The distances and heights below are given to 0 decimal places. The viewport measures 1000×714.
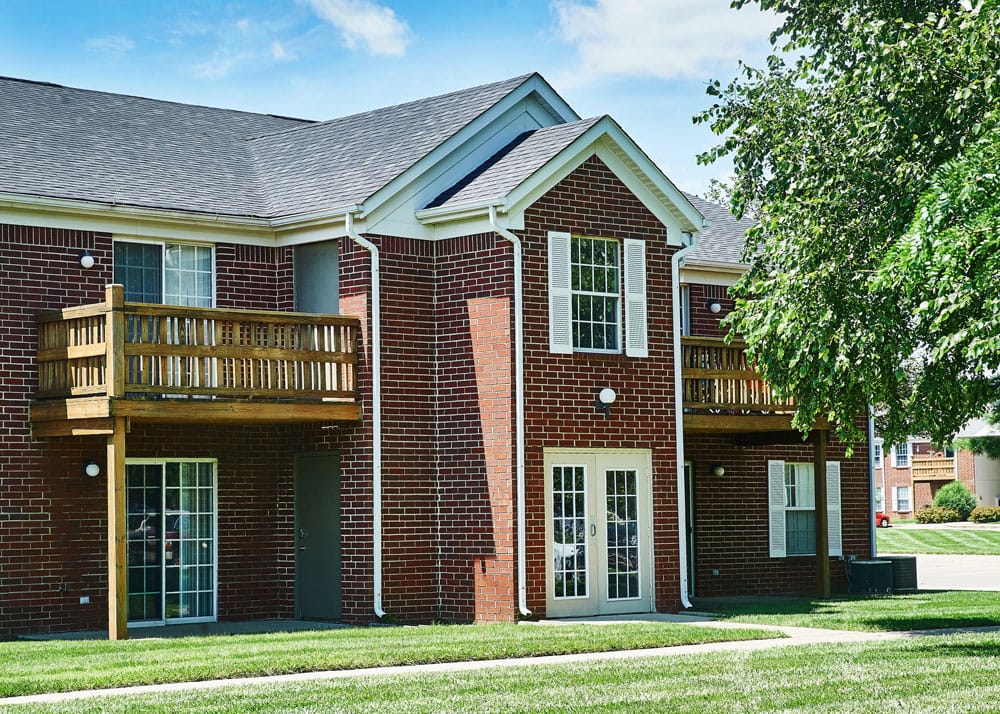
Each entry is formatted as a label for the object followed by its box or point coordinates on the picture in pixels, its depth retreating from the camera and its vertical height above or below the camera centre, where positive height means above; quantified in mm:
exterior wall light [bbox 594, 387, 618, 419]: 21828 +948
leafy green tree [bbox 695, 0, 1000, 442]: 17938 +2922
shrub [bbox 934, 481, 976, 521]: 66188 -1583
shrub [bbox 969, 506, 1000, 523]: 64312 -2224
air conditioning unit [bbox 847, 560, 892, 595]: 27875 -2048
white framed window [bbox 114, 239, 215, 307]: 21516 +2851
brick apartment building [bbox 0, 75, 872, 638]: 20297 +1251
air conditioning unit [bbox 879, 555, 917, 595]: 28219 -2019
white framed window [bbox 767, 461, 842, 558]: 27578 -795
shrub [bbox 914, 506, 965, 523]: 65875 -2284
